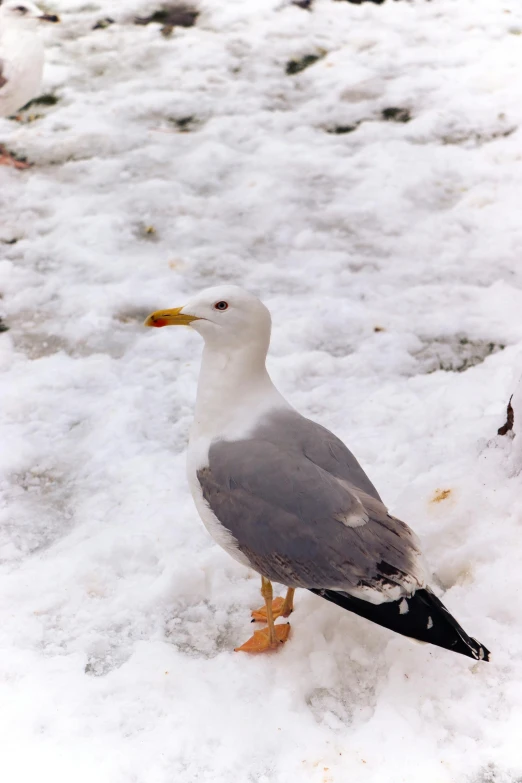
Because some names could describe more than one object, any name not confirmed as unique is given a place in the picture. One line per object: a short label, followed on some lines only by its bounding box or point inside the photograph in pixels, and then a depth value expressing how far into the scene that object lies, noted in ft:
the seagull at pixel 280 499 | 6.42
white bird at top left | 16.19
